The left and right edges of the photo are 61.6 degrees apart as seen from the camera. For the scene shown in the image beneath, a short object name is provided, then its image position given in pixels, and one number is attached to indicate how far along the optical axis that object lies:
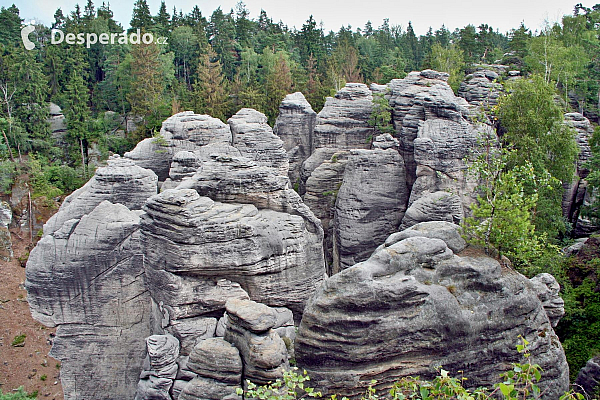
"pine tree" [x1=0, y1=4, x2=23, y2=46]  58.47
